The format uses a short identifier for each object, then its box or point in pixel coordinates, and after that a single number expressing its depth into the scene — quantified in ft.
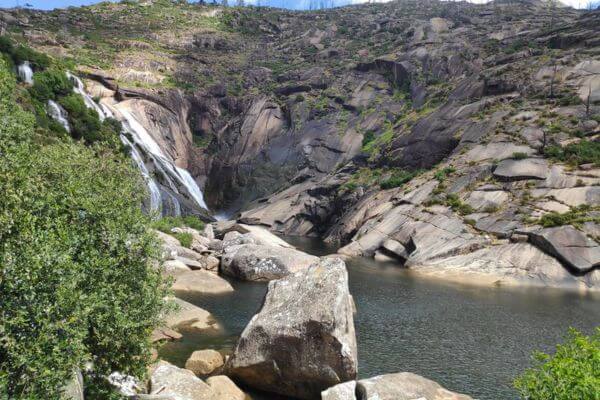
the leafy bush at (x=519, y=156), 198.18
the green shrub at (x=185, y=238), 157.97
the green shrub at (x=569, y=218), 158.61
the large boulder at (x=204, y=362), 69.21
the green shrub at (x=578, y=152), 185.16
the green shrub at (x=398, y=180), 240.94
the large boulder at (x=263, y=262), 133.39
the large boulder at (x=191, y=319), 88.89
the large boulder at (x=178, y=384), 56.18
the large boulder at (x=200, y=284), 116.98
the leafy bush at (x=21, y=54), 202.80
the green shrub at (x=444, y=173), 216.13
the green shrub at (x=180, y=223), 161.58
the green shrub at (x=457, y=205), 186.19
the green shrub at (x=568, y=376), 32.89
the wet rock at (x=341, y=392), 56.03
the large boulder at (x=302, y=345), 61.57
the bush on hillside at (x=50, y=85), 192.43
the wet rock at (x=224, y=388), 59.16
